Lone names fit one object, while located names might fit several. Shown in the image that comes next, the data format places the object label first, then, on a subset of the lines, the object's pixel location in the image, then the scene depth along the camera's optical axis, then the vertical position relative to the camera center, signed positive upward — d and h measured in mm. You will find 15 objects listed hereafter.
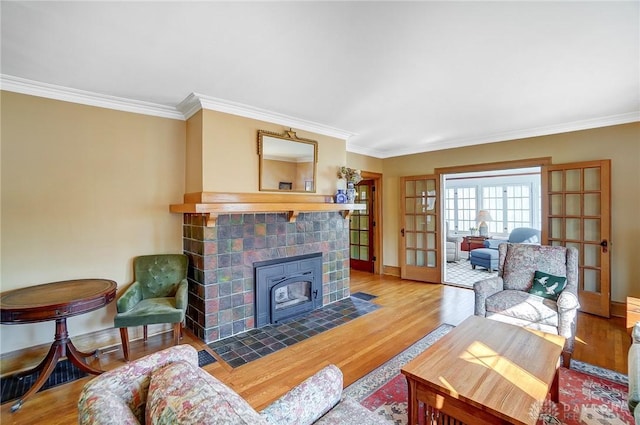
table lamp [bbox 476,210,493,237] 8148 -263
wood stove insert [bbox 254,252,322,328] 3291 -972
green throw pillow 2795 -737
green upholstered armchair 2510 -843
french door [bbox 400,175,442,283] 5184 -354
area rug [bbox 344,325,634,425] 1832 -1318
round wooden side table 1959 -685
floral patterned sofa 824 -619
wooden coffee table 1419 -935
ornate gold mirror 3365 +613
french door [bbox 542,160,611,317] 3555 -105
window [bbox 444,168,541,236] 7727 +317
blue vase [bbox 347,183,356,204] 4160 +256
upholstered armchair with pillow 2516 -801
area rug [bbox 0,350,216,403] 2125 -1351
